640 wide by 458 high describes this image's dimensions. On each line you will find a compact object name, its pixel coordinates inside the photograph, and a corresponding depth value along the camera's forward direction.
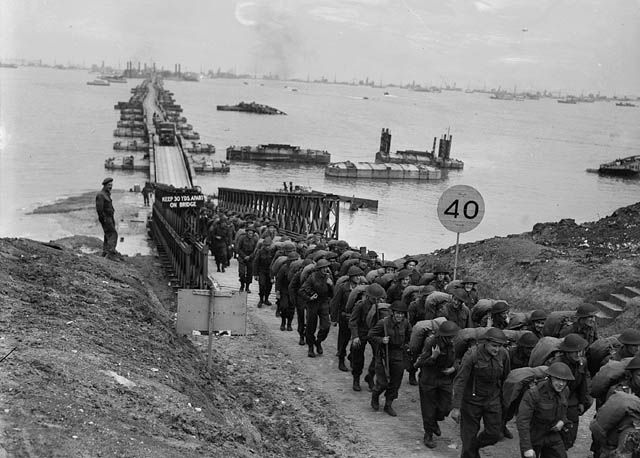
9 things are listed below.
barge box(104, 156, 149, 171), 77.88
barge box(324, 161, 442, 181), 82.40
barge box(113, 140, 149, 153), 94.44
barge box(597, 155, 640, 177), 86.81
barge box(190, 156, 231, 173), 79.81
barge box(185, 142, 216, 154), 96.38
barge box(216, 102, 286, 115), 179.62
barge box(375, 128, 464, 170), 93.06
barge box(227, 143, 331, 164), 93.25
